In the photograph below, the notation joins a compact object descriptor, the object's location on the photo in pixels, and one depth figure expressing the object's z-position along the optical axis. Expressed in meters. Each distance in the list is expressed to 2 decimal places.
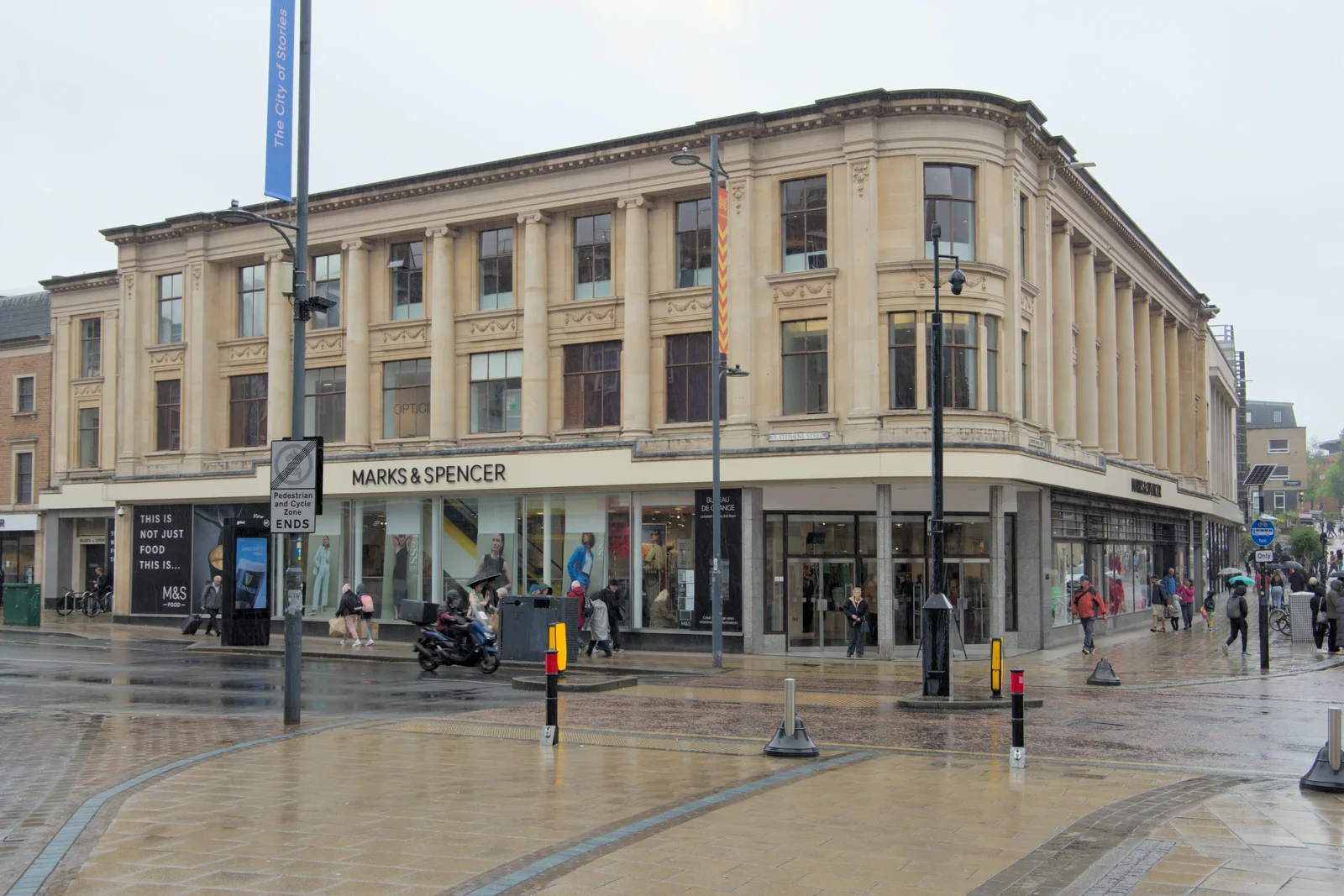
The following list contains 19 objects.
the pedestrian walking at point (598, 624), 27.98
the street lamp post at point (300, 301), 15.29
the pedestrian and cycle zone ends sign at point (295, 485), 15.38
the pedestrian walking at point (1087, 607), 28.25
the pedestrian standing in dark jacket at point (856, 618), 27.92
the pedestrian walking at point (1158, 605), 38.31
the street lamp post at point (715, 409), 25.58
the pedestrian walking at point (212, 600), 34.53
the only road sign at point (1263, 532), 26.48
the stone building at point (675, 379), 28.83
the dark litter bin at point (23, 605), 39.09
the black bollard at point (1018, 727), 11.95
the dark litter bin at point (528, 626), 25.08
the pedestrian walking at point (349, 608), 31.11
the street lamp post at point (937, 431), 18.70
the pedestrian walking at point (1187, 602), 40.03
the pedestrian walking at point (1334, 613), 28.12
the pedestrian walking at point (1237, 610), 28.08
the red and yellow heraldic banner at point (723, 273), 29.69
